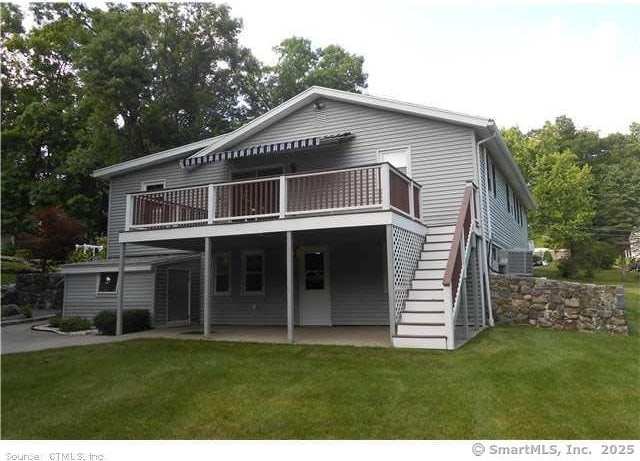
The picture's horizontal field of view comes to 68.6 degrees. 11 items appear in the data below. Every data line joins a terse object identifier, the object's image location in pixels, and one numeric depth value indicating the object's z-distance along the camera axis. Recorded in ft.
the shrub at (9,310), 50.52
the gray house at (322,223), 28.84
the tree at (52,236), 59.21
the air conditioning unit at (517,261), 43.55
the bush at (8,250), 78.47
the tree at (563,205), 91.45
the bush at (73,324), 39.52
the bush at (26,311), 50.49
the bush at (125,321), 37.35
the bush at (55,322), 41.55
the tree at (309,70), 95.55
